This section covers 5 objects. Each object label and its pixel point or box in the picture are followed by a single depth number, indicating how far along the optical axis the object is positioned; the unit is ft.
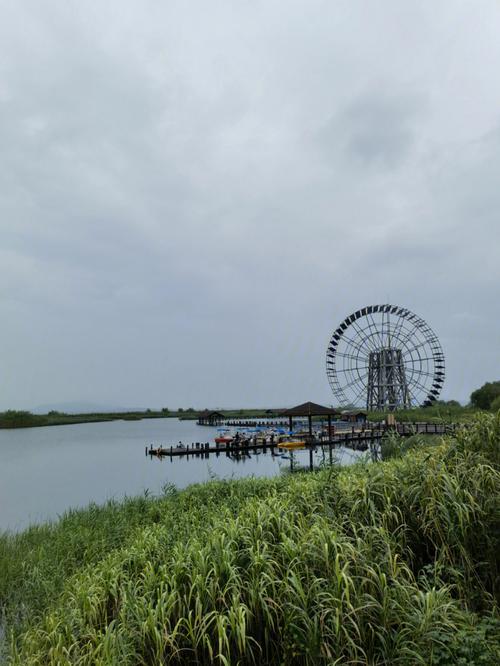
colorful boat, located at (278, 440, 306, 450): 102.73
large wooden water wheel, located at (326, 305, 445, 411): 157.28
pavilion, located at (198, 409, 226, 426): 244.83
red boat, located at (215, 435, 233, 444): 113.70
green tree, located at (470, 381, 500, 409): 132.05
